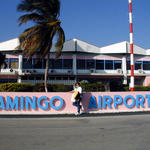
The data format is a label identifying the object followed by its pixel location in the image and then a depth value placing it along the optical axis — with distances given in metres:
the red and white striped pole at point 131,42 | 13.24
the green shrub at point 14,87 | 13.29
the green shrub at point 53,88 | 15.11
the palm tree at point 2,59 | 25.99
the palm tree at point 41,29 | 14.27
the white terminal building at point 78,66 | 28.44
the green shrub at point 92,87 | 15.17
